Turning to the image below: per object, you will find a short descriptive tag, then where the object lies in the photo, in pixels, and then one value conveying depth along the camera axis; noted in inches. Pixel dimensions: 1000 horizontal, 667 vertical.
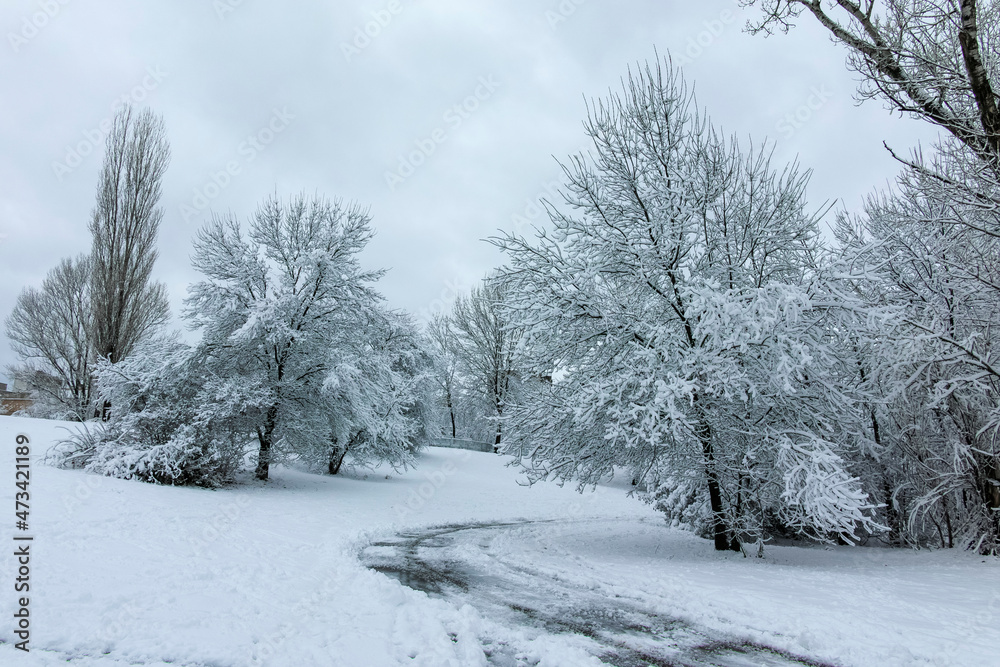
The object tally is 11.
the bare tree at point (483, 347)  1374.3
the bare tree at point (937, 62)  252.1
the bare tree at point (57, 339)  1079.6
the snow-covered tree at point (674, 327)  295.9
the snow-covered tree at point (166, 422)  470.3
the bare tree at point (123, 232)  907.4
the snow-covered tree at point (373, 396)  598.5
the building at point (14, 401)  1190.1
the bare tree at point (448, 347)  1460.4
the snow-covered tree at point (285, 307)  589.0
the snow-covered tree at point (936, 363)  304.8
